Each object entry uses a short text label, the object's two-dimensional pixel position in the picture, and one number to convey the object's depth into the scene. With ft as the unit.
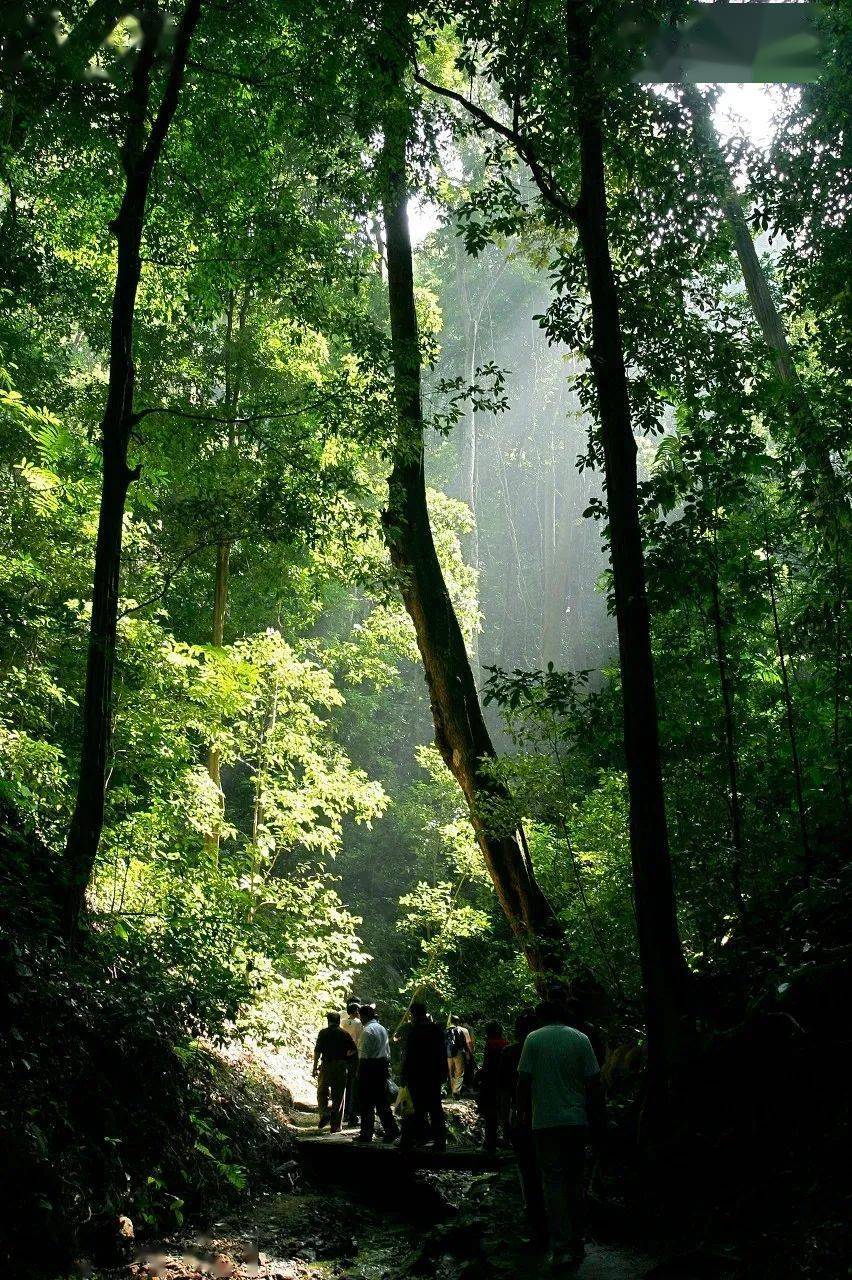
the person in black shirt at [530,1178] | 19.47
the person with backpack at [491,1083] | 30.42
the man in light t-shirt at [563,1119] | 17.13
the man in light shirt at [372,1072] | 32.12
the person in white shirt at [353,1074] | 38.34
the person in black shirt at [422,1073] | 29.96
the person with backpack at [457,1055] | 44.73
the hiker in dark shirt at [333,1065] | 35.47
